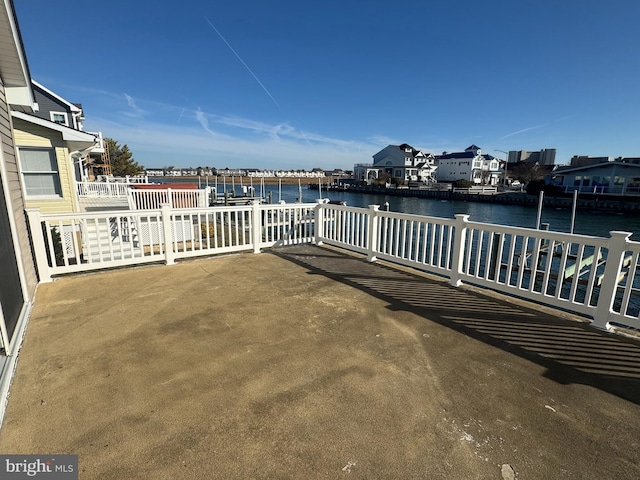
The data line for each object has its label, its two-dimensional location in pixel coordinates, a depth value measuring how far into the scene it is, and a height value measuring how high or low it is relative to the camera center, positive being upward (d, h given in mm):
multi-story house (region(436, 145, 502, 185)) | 52562 +2706
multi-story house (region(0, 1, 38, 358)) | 2305 -362
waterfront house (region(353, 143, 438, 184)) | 55562 +3113
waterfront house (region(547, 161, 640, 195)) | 28172 +572
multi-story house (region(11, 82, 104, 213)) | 6578 +422
